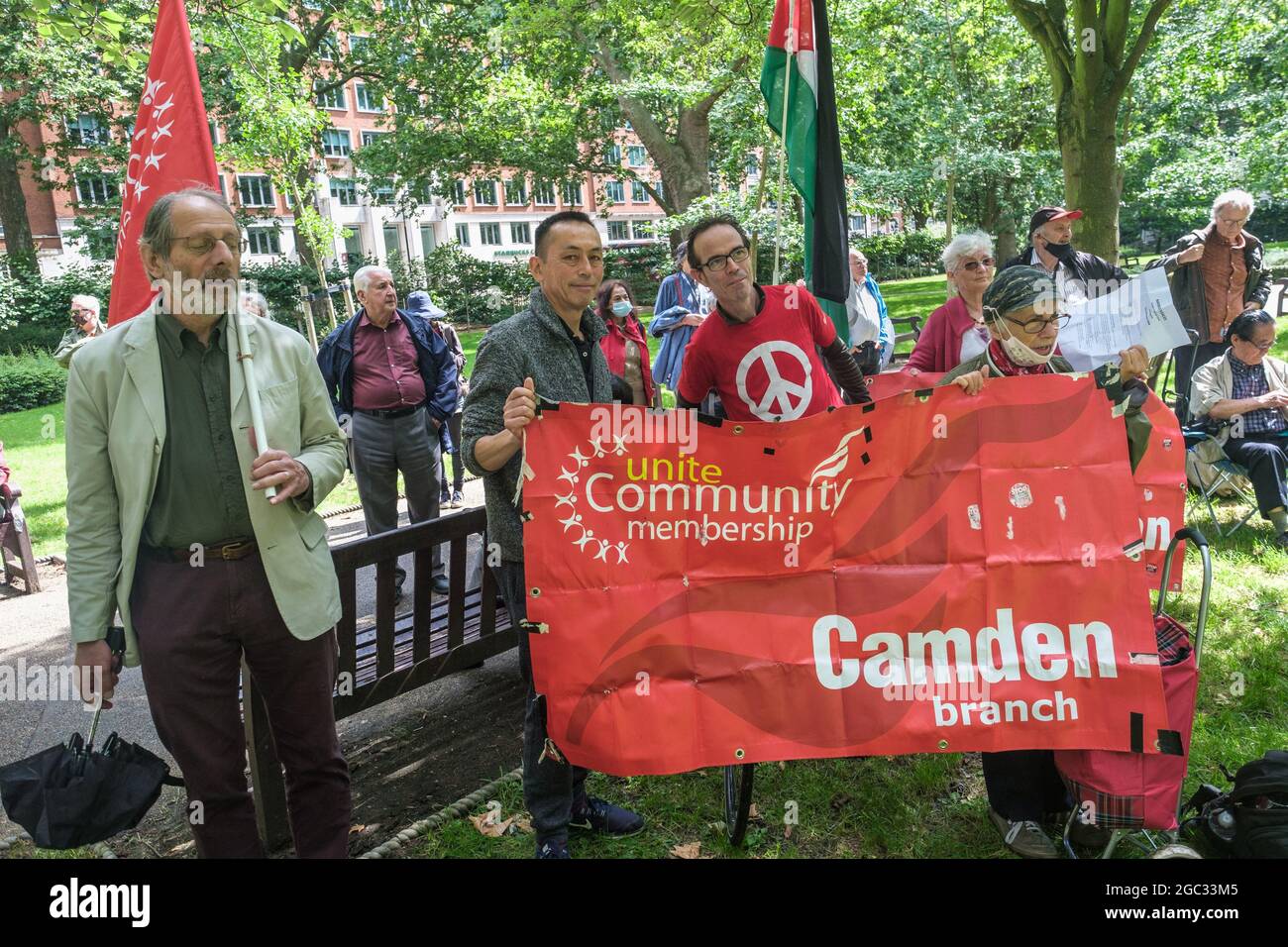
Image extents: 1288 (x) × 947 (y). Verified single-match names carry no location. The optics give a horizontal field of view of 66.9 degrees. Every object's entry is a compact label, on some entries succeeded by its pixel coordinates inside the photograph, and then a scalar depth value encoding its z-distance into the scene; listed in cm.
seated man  652
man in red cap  704
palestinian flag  462
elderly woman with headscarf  346
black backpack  307
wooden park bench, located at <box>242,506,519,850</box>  376
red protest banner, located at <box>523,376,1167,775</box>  326
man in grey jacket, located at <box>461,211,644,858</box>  322
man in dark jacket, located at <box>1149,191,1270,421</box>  822
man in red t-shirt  378
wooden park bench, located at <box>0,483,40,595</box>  779
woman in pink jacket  502
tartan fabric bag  319
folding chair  682
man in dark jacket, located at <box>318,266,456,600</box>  677
